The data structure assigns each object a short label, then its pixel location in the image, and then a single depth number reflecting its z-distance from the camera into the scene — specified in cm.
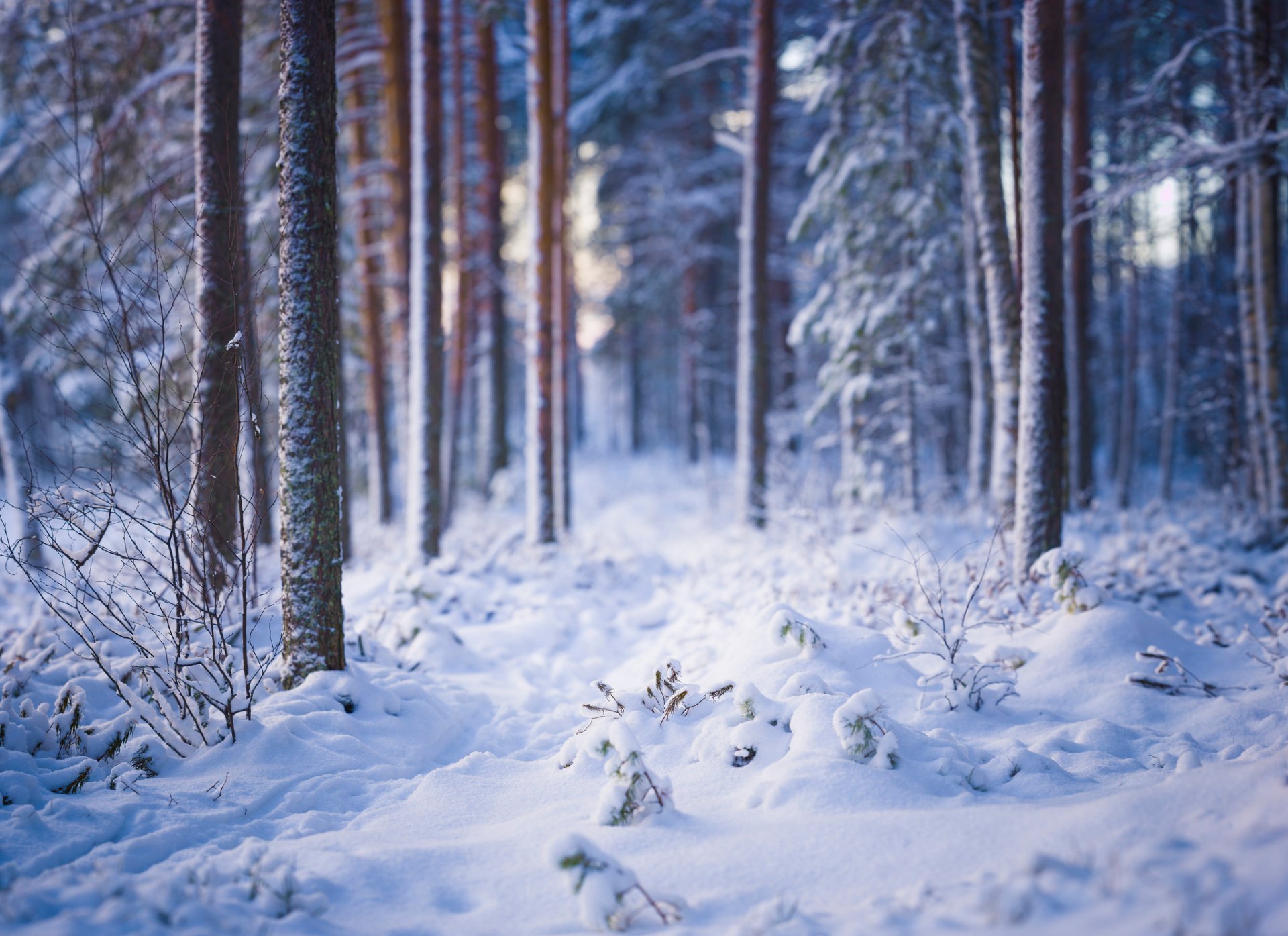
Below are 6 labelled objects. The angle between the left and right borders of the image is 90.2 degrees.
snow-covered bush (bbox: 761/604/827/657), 425
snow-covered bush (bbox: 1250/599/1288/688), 395
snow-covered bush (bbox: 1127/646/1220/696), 405
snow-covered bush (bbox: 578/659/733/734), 381
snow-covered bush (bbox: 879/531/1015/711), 397
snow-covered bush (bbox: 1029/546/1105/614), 476
